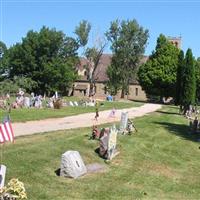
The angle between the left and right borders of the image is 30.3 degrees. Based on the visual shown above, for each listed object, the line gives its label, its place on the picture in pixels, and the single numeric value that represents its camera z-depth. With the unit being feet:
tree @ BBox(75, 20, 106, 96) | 210.99
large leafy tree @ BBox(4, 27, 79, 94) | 194.24
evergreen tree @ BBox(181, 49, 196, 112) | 105.07
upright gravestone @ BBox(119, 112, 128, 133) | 55.64
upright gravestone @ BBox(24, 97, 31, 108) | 98.19
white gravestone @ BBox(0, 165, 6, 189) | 25.15
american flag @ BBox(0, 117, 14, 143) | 31.18
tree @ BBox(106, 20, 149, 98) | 196.66
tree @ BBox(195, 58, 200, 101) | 167.43
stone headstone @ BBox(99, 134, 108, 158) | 40.68
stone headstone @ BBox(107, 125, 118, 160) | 40.26
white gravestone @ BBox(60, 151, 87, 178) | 32.60
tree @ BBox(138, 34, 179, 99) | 177.64
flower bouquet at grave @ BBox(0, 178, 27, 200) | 22.79
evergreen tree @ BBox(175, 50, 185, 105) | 107.59
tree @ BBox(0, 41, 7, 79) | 197.66
